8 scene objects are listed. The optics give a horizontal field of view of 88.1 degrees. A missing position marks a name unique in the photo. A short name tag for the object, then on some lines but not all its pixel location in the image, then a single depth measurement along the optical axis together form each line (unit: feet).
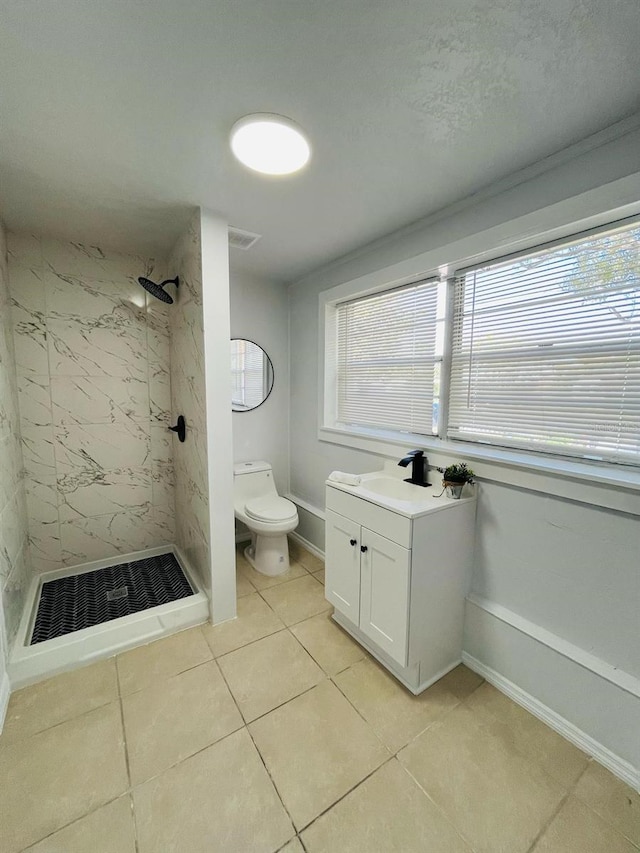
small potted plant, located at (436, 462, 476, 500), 5.24
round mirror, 9.23
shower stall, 6.35
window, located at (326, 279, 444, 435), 6.37
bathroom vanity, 4.85
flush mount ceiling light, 3.81
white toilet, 7.72
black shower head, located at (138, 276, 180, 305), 6.42
